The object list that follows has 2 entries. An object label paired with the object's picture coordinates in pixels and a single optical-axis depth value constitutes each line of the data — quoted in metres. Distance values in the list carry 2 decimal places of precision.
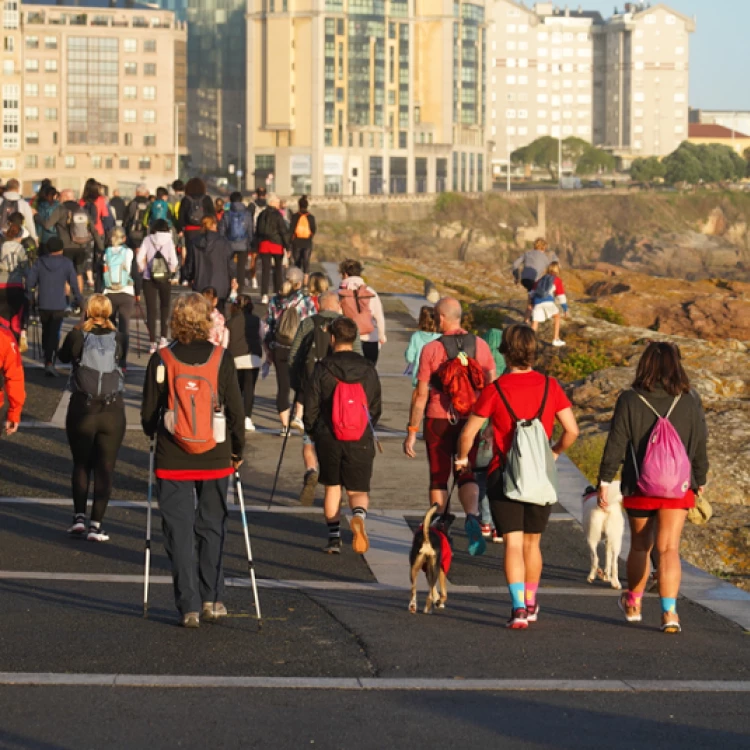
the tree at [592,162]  196.50
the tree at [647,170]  189.75
